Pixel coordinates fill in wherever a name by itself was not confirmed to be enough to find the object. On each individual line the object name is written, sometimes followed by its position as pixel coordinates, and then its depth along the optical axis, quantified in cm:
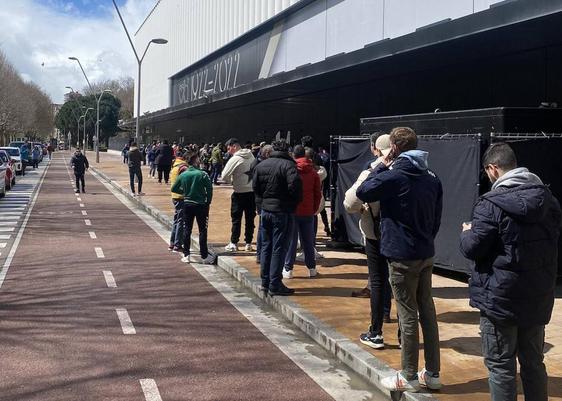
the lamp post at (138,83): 2886
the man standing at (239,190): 1094
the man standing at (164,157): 2669
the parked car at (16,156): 3597
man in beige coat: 593
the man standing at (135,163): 2242
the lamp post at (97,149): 5554
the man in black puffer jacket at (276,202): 781
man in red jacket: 898
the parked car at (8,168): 2511
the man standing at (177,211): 1096
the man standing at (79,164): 2353
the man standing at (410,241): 480
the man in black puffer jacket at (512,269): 372
